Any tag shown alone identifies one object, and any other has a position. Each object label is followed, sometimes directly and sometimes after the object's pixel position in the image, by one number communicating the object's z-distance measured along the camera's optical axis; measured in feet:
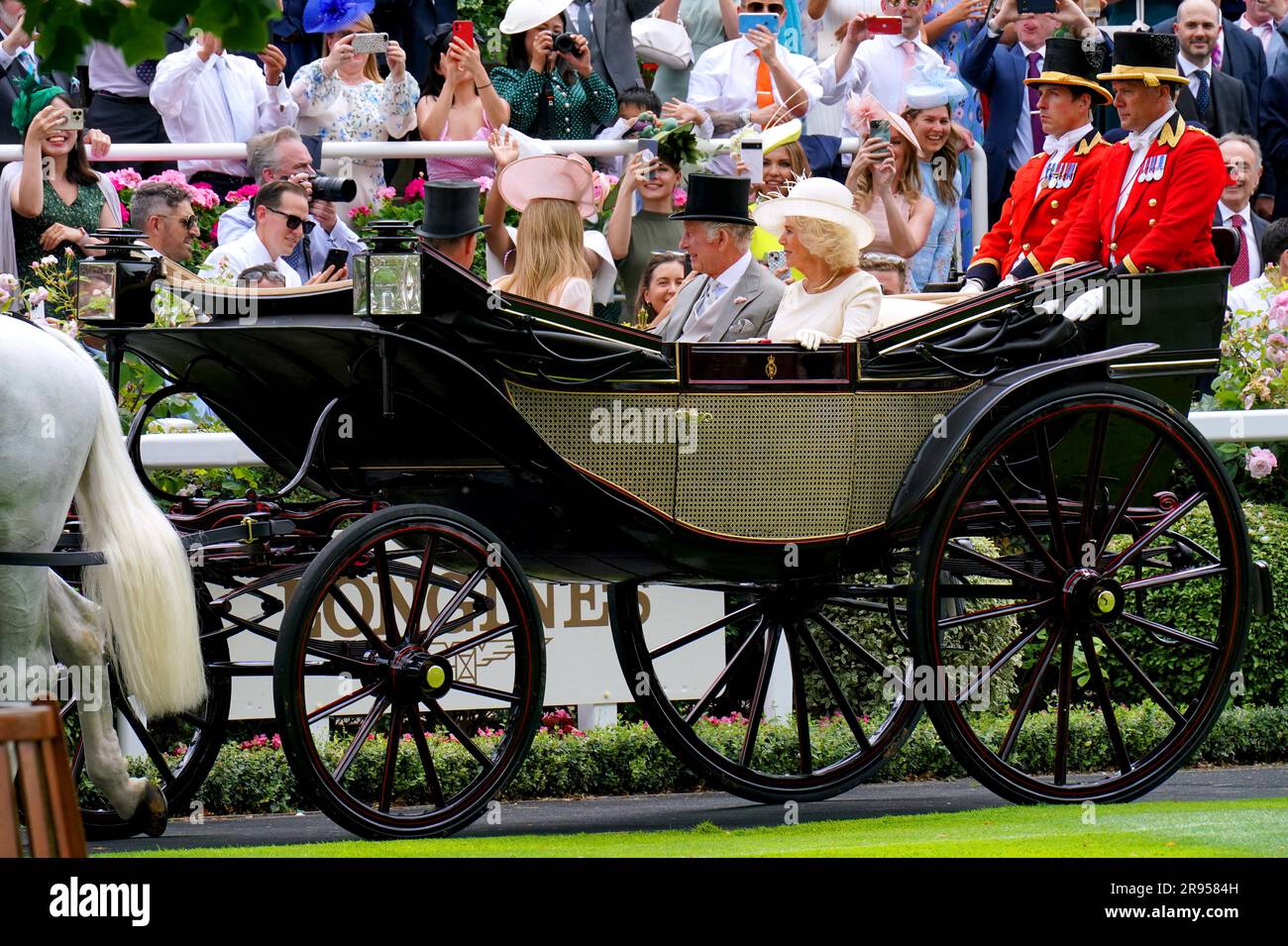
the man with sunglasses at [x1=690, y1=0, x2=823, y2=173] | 72.64
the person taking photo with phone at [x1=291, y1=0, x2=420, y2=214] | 69.36
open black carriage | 40.68
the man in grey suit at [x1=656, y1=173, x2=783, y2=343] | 49.83
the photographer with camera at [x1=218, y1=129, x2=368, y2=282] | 60.90
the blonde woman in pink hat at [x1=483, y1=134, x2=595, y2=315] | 50.29
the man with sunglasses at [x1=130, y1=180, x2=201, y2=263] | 59.06
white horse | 37.63
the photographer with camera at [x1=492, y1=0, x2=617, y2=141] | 71.87
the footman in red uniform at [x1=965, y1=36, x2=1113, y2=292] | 55.72
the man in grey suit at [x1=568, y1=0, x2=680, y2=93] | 76.18
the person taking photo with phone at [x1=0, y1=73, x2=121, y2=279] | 60.23
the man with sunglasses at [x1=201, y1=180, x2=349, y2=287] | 57.36
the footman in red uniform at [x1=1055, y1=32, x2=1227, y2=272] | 50.44
